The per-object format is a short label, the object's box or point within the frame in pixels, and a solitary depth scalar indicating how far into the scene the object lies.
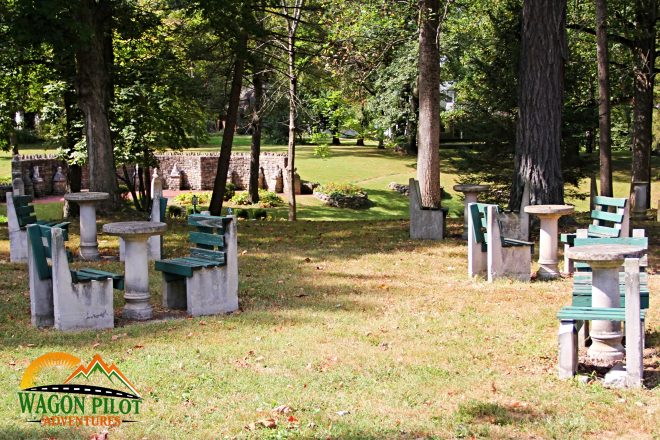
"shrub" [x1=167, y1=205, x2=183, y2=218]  29.16
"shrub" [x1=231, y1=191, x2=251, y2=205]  34.79
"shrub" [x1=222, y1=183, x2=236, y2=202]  36.22
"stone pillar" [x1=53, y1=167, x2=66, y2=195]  38.09
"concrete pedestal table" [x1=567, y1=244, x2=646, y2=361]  6.47
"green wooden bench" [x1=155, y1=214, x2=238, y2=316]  9.09
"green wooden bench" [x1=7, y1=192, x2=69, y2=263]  12.58
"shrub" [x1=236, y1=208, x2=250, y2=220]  26.50
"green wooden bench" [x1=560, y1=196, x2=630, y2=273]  10.09
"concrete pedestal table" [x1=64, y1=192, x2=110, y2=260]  12.69
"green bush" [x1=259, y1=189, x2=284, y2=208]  34.44
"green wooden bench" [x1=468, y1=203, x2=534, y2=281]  10.76
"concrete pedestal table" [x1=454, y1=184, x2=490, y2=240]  15.58
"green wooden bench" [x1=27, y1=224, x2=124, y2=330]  8.27
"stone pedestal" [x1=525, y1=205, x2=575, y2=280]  11.13
